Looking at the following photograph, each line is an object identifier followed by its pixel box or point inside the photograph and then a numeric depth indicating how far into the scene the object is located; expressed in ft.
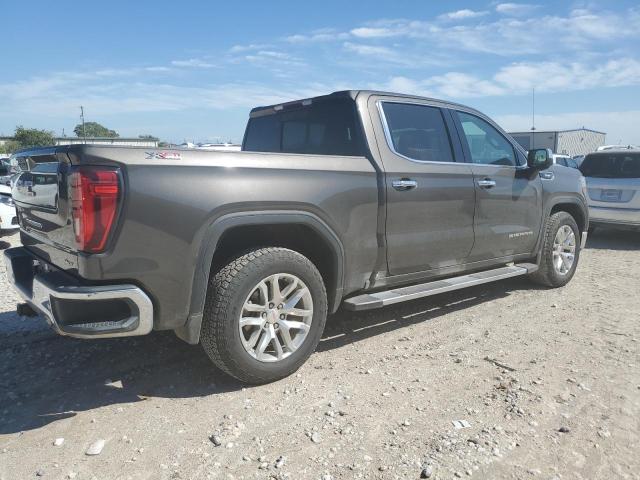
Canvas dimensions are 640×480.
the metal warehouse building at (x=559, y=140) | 117.19
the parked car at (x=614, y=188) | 28.66
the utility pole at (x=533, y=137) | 118.93
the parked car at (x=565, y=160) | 59.21
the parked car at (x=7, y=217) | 28.02
